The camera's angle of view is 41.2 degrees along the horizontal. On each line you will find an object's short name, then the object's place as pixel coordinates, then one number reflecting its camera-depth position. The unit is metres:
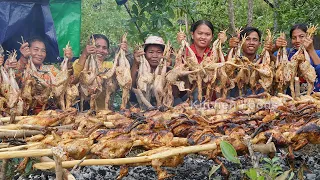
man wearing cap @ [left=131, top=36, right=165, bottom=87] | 6.23
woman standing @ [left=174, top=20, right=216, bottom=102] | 6.02
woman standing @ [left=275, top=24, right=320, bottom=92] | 5.44
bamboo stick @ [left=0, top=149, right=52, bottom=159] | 2.84
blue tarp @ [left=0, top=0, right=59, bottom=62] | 6.77
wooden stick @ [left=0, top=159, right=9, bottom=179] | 3.35
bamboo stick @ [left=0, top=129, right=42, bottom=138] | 3.57
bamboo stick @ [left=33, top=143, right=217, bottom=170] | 2.90
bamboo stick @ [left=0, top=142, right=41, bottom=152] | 3.10
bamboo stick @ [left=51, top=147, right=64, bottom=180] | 2.55
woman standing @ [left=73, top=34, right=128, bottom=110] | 5.61
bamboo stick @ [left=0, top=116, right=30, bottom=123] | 4.28
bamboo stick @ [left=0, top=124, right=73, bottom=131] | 3.77
